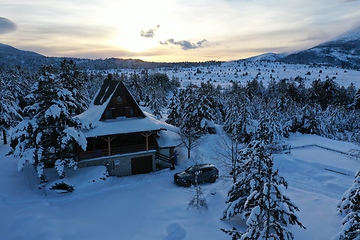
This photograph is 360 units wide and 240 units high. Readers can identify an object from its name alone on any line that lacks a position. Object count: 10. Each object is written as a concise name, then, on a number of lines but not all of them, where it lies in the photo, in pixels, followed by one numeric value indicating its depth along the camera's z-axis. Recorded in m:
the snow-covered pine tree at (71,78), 35.38
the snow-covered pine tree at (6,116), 32.12
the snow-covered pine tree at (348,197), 11.69
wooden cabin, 23.98
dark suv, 22.17
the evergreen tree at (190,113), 39.43
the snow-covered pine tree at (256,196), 8.40
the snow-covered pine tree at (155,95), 54.49
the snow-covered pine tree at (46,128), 19.58
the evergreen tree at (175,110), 46.31
